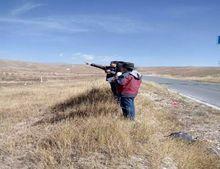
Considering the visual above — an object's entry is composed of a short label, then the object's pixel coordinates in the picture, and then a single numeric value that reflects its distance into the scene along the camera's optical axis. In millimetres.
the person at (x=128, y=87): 4280
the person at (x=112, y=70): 4401
